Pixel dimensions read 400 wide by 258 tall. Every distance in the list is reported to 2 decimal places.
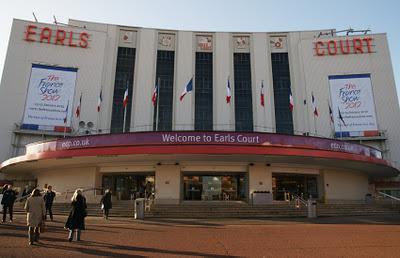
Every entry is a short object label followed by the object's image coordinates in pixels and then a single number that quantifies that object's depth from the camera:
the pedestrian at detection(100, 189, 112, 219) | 17.45
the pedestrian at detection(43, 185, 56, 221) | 15.64
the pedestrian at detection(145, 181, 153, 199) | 27.38
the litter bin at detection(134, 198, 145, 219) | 18.31
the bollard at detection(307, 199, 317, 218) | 19.45
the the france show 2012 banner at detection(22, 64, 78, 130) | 37.81
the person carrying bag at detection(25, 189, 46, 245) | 9.26
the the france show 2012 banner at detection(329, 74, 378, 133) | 39.25
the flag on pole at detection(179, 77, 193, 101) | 27.09
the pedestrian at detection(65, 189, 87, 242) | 9.90
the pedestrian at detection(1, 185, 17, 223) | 14.30
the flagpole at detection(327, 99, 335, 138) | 39.00
